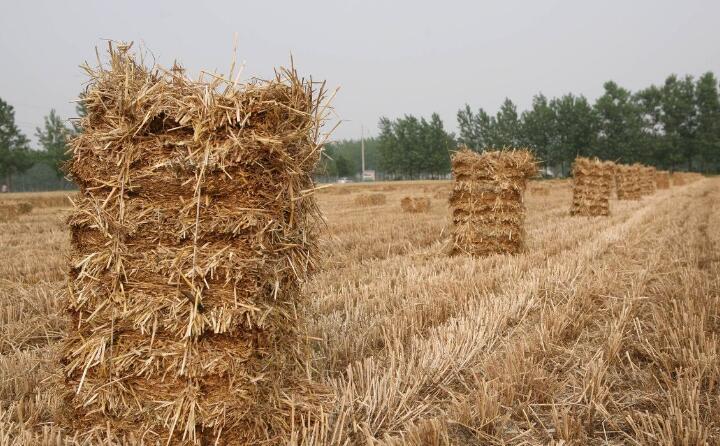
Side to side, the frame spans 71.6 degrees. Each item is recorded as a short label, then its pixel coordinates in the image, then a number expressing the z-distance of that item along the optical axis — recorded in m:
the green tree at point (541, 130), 78.00
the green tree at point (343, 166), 91.88
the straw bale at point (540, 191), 29.62
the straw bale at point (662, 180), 38.27
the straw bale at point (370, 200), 22.41
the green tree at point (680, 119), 72.94
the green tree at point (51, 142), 62.33
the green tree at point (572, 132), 74.94
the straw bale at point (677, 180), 44.46
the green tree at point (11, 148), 60.78
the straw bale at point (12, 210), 17.69
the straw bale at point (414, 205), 17.62
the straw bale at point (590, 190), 15.53
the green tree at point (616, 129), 73.12
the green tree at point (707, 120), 71.88
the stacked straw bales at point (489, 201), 8.54
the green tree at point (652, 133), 72.38
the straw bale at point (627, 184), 23.87
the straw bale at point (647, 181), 28.88
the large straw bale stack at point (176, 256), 2.64
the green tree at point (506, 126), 83.56
